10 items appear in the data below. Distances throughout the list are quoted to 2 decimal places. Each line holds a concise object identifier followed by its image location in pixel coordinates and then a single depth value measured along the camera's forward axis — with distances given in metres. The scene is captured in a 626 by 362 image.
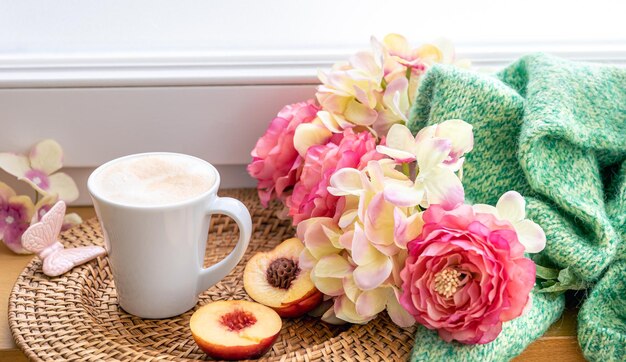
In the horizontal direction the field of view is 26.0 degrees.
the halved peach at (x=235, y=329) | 0.89
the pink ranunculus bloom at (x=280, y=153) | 1.02
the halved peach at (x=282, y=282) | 0.95
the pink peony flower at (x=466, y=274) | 0.85
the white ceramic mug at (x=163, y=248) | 0.90
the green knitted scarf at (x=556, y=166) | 0.91
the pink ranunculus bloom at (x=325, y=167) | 0.93
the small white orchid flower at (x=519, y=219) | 0.87
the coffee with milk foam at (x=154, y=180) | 0.91
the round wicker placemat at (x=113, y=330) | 0.89
